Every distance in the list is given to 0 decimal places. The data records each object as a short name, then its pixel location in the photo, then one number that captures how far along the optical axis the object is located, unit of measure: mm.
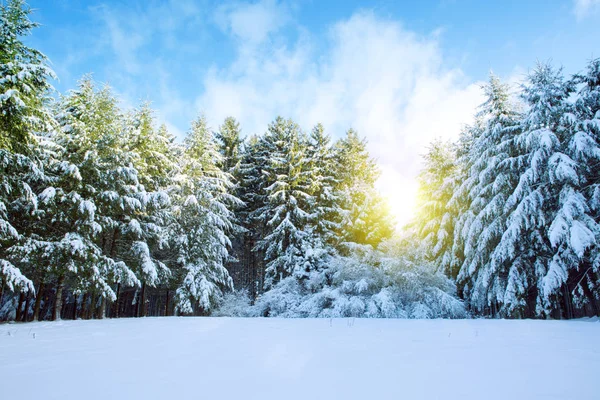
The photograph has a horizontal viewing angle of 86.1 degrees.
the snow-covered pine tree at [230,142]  24859
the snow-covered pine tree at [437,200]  18297
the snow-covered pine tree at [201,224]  17188
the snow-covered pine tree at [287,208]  19422
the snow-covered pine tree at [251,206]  24453
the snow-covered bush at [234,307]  18922
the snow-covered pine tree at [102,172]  13539
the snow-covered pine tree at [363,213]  20234
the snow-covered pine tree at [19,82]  9195
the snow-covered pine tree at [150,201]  15273
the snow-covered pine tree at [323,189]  21062
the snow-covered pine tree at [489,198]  13891
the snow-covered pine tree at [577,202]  10750
